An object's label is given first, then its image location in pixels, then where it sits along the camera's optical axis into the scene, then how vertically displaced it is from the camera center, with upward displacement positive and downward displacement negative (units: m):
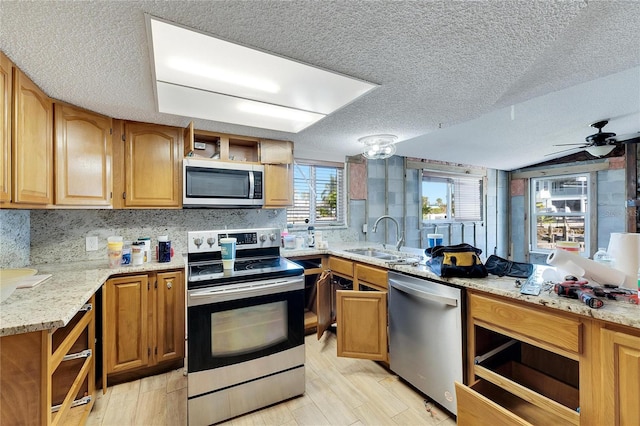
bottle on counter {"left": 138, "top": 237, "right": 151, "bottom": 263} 2.23 -0.28
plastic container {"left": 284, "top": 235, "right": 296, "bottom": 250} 3.00 -0.30
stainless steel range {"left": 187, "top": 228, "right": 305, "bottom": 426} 1.64 -0.79
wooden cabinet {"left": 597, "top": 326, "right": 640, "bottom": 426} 1.05 -0.65
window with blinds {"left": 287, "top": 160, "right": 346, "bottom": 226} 3.38 +0.24
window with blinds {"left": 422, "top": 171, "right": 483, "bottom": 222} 4.52 +0.25
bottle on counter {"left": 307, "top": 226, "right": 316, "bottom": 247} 3.05 -0.26
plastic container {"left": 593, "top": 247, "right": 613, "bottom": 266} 1.49 -0.27
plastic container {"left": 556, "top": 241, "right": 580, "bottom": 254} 1.51 -0.20
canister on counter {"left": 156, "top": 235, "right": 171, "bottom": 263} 2.27 -0.29
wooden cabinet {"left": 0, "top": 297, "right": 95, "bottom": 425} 1.01 -0.61
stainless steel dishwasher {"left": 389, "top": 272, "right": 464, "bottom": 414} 1.66 -0.81
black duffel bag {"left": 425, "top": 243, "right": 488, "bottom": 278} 1.65 -0.31
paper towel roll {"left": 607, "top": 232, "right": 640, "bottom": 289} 1.32 -0.22
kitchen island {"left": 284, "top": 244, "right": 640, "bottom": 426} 1.09 -0.69
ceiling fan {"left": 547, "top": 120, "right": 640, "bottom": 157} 3.21 +0.83
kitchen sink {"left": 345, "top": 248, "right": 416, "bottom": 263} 2.49 -0.40
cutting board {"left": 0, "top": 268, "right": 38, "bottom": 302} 1.19 -0.30
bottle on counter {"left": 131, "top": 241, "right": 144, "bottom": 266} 2.14 -0.30
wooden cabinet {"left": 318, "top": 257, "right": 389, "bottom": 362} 2.16 -0.85
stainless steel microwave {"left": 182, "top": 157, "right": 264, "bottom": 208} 2.43 +0.28
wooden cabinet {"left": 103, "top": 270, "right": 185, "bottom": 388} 1.97 -0.78
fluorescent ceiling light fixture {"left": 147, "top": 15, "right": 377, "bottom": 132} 1.22 +0.75
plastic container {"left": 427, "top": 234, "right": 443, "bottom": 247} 2.38 -0.24
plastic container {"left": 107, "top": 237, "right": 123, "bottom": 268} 2.04 -0.27
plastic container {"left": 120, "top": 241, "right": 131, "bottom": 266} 2.12 -0.31
